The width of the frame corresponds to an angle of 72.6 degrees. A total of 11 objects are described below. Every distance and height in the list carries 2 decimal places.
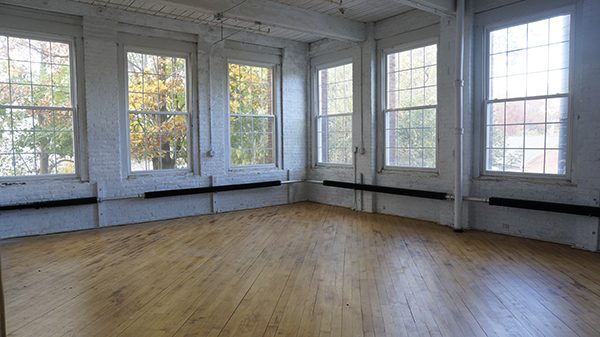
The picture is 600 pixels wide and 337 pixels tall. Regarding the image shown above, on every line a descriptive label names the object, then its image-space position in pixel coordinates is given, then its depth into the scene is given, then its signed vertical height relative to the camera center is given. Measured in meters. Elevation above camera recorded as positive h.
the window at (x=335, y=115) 7.82 +0.68
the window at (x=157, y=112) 6.54 +0.65
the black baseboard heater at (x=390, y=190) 6.10 -0.68
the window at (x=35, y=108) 5.56 +0.63
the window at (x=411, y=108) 6.40 +0.66
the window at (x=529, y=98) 4.98 +0.64
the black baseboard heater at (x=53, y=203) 5.45 -0.71
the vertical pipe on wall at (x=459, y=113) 5.57 +0.49
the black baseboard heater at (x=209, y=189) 6.56 -0.67
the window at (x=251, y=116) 7.64 +0.67
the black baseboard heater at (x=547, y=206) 4.59 -0.71
